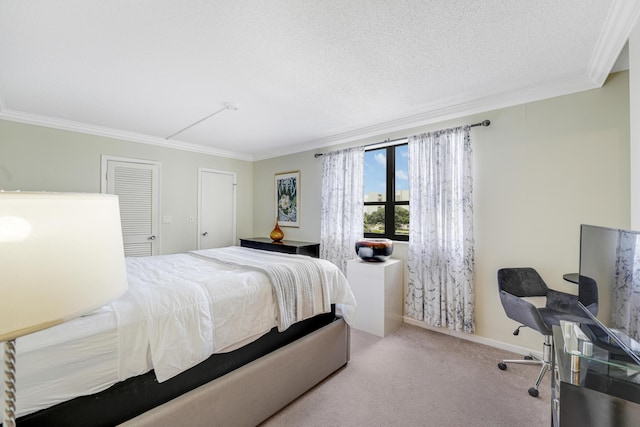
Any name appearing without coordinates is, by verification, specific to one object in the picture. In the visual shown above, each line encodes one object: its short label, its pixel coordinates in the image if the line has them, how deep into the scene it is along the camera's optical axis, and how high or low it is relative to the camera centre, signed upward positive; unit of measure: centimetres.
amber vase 468 -38
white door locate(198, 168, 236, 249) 487 +6
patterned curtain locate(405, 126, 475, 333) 296 -21
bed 113 -73
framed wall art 480 +26
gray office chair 208 -78
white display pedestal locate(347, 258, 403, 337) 314 -97
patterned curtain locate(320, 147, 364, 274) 389 +12
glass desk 106 -72
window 365 +29
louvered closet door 394 +15
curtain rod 360 +97
